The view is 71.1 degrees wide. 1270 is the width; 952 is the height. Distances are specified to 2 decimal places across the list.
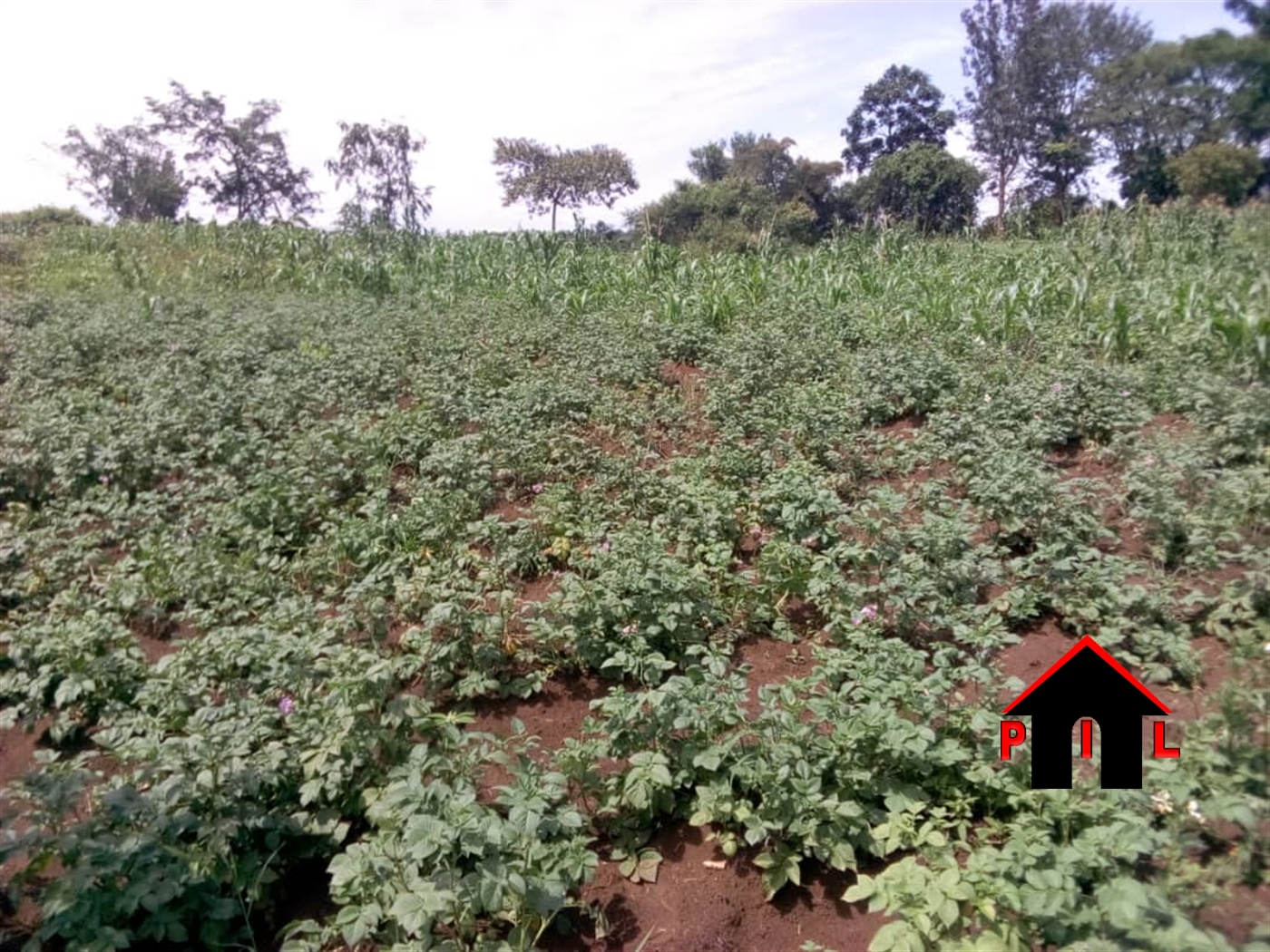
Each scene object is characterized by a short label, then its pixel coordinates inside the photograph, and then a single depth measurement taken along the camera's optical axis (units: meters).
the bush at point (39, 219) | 19.65
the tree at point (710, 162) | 36.62
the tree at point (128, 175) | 27.80
